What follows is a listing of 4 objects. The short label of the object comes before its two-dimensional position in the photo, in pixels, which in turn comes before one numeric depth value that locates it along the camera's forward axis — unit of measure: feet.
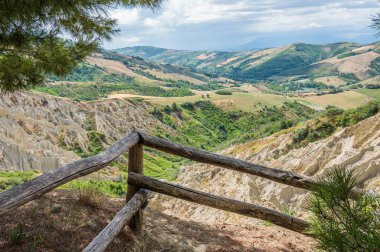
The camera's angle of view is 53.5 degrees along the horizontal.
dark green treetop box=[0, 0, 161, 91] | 19.85
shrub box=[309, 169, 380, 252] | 7.34
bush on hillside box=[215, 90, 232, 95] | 503.20
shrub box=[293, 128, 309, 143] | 73.44
